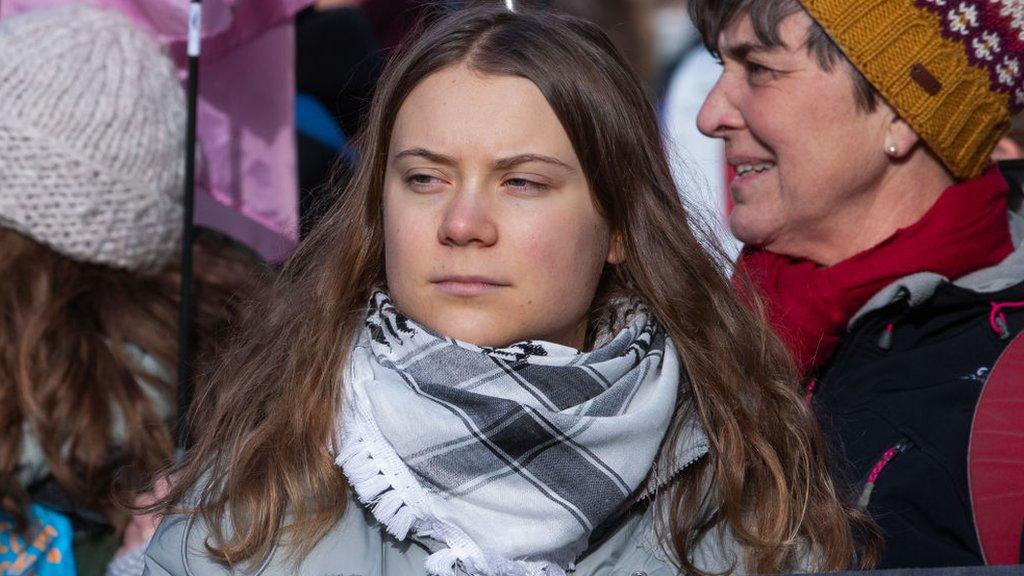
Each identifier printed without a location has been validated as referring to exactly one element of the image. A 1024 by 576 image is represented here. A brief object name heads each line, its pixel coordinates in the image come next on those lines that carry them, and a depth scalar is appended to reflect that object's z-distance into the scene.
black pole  6.04
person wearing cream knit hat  5.87
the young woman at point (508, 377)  4.23
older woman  5.12
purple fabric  7.24
